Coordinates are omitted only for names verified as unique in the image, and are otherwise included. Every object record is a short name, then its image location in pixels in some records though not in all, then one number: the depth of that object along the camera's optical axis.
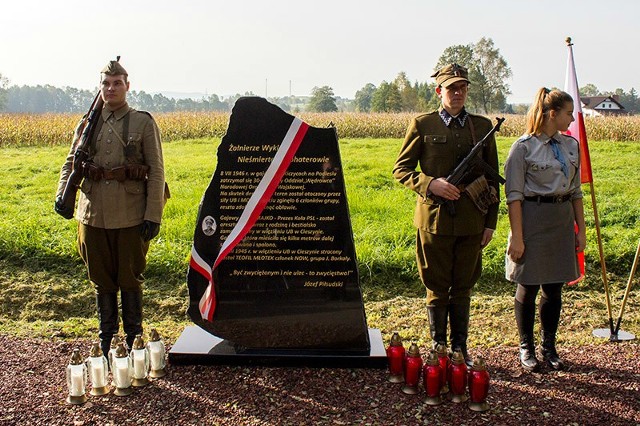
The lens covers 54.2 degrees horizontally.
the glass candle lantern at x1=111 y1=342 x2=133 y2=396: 3.89
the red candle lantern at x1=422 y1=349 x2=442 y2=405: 3.77
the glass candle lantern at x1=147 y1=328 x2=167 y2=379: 4.15
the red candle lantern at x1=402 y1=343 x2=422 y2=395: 3.90
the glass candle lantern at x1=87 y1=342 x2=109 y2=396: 3.88
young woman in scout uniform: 4.05
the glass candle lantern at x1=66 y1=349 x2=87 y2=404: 3.80
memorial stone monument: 4.30
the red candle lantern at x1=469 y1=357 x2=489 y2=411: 3.69
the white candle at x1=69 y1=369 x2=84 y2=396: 3.81
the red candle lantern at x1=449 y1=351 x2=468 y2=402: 3.78
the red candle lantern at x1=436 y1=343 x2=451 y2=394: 3.83
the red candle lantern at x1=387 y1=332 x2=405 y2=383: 4.07
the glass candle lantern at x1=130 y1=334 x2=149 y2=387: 4.01
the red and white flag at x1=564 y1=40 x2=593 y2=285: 4.88
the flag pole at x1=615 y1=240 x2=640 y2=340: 4.95
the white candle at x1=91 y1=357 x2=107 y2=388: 3.88
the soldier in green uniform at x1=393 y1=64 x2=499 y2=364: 4.09
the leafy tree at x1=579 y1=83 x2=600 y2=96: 55.22
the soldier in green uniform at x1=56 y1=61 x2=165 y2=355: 4.15
